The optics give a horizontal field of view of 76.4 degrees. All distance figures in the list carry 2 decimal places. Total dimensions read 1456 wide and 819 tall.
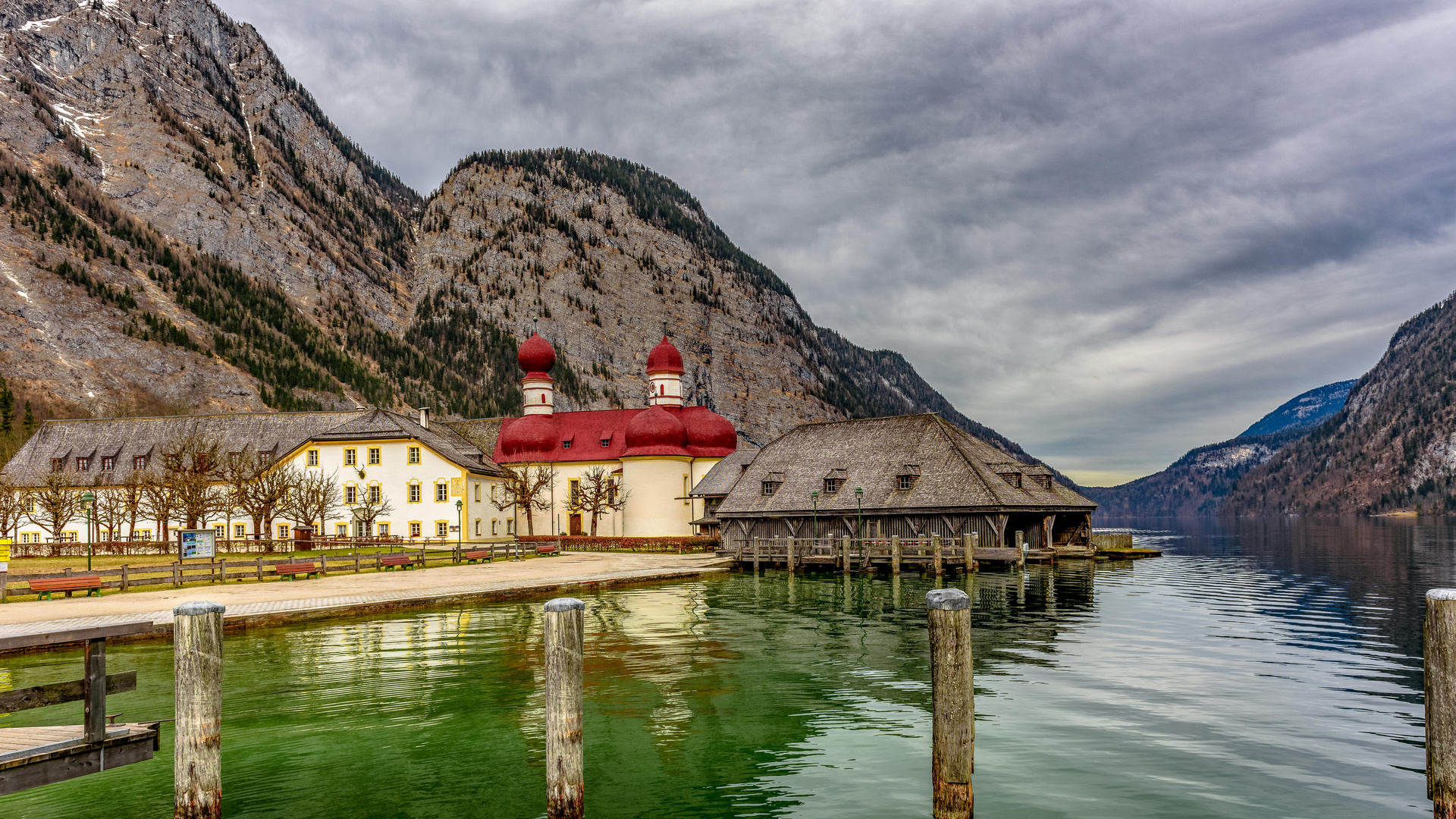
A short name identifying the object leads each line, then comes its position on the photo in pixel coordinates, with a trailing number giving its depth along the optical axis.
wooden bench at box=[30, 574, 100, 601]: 35.75
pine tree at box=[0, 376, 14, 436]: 116.12
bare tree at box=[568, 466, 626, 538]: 85.19
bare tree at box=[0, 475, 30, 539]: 67.56
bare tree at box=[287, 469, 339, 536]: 72.75
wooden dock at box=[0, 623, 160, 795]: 9.66
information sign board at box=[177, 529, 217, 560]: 45.97
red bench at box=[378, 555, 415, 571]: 51.69
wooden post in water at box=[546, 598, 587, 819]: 11.22
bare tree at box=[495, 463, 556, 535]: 87.50
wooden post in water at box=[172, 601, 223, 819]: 11.11
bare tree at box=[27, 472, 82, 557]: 66.31
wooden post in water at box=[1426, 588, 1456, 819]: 10.96
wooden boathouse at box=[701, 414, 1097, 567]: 53.28
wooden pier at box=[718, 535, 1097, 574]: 50.03
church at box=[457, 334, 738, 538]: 83.12
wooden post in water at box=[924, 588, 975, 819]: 11.41
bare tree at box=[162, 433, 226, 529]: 62.47
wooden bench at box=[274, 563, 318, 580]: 44.41
